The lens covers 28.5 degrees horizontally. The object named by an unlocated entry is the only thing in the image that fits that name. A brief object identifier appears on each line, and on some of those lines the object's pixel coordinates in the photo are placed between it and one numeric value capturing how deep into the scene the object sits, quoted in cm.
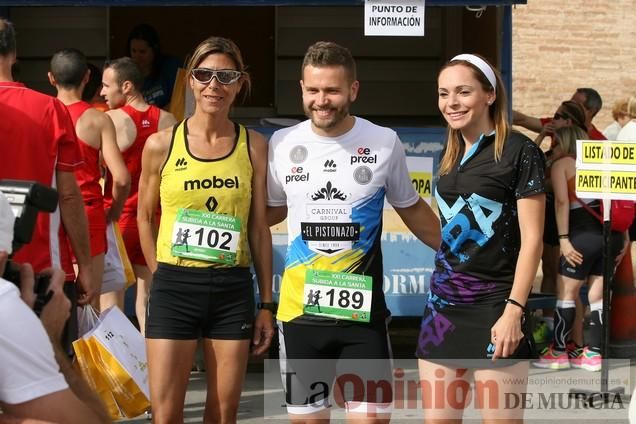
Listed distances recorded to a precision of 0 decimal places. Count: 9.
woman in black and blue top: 450
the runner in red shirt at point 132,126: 750
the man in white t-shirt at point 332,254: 490
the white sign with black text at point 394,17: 821
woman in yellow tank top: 505
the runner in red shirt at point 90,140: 671
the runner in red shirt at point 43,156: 514
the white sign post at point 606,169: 724
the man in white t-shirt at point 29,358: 275
